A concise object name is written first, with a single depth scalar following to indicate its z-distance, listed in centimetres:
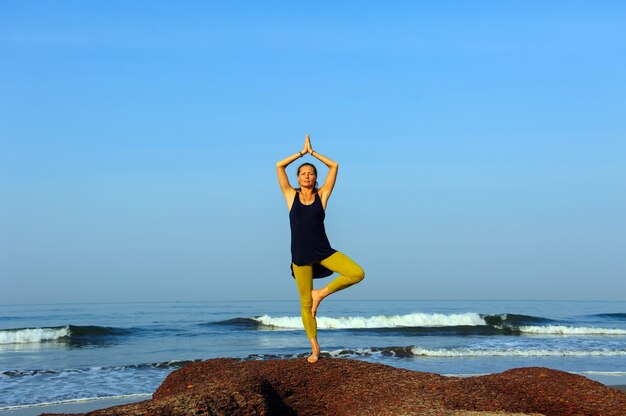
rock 646
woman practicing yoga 807
